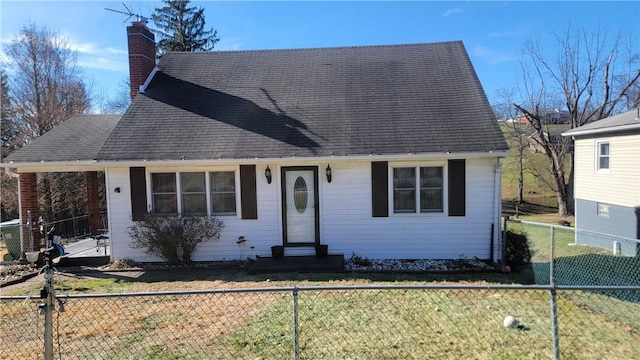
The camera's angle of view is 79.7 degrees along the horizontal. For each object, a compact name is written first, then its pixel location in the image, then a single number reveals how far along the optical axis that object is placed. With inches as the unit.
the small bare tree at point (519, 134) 1222.3
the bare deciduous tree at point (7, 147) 818.2
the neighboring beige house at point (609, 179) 521.0
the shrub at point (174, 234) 365.4
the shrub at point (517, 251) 351.3
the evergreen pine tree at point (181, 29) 1209.4
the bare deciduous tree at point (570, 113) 973.8
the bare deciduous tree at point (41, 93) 865.5
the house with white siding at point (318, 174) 367.2
